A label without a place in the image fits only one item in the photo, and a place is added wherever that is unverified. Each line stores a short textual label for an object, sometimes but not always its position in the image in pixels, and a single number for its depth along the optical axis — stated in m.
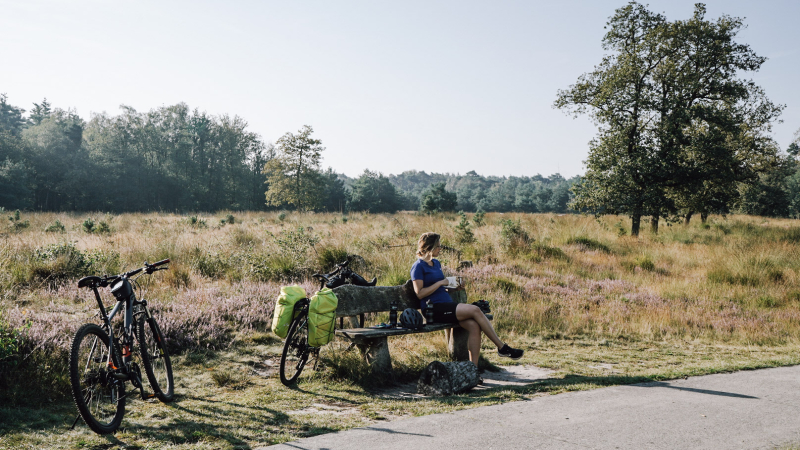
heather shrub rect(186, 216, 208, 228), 21.98
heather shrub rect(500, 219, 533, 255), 15.26
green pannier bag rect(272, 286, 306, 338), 5.20
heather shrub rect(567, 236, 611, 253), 16.90
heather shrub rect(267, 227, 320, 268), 10.62
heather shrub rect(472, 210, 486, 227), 23.83
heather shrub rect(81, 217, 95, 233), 16.57
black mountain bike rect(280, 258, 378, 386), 5.25
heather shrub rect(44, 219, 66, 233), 16.77
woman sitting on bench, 5.75
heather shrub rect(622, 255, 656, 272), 14.27
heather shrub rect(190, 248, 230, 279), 10.15
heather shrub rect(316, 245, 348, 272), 10.97
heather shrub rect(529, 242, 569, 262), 14.80
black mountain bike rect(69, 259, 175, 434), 3.53
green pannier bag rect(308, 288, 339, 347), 5.10
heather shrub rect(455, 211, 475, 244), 16.14
